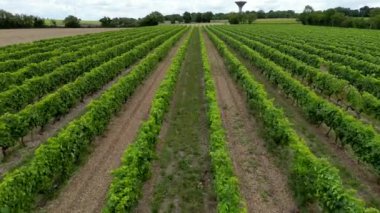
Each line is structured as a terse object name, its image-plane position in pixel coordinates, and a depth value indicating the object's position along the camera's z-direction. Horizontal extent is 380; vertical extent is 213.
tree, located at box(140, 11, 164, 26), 138.88
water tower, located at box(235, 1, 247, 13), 163.50
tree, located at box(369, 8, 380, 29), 86.92
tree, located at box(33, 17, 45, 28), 111.06
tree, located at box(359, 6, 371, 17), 154.45
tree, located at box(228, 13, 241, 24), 143.75
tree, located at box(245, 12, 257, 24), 143.25
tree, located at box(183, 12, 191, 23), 169.38
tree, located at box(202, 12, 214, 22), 169.88
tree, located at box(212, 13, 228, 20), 180.77
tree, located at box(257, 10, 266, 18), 181.50
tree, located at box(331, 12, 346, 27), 103.53
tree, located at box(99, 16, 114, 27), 131.62
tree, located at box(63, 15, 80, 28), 120.94
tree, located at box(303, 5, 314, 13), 160.80
